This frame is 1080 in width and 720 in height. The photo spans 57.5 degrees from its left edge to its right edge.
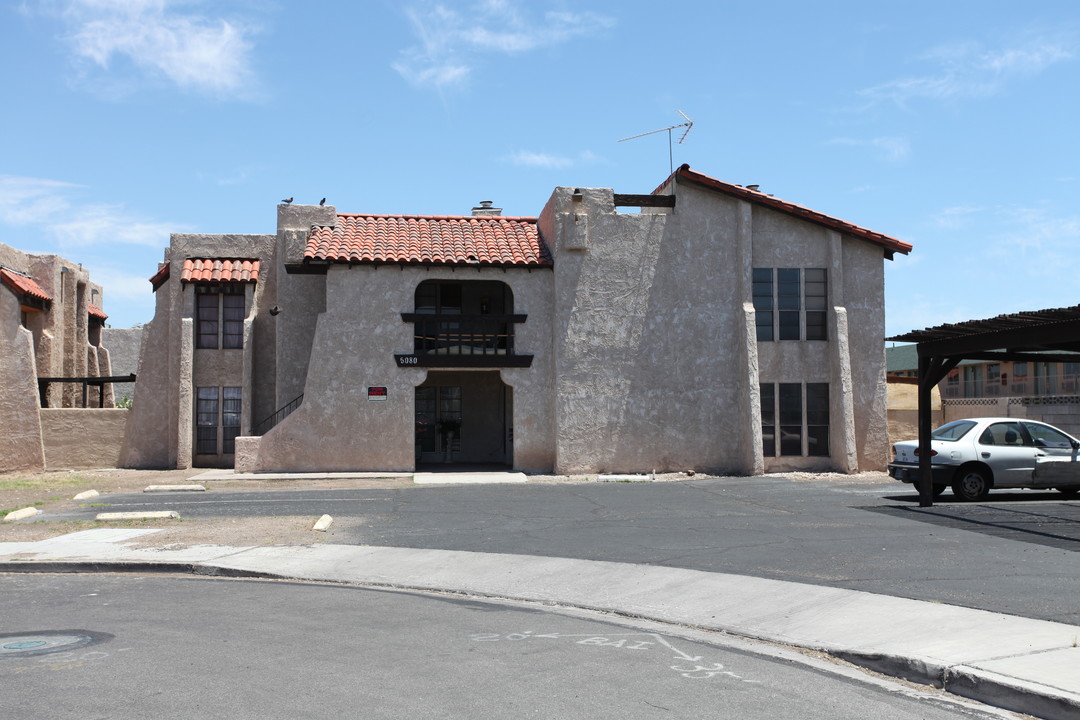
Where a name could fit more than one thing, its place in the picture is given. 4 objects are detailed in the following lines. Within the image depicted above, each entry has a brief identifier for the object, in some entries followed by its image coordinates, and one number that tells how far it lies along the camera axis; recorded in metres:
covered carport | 14.31
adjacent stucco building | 28.05
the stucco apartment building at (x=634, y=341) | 26.08
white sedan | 17.92
